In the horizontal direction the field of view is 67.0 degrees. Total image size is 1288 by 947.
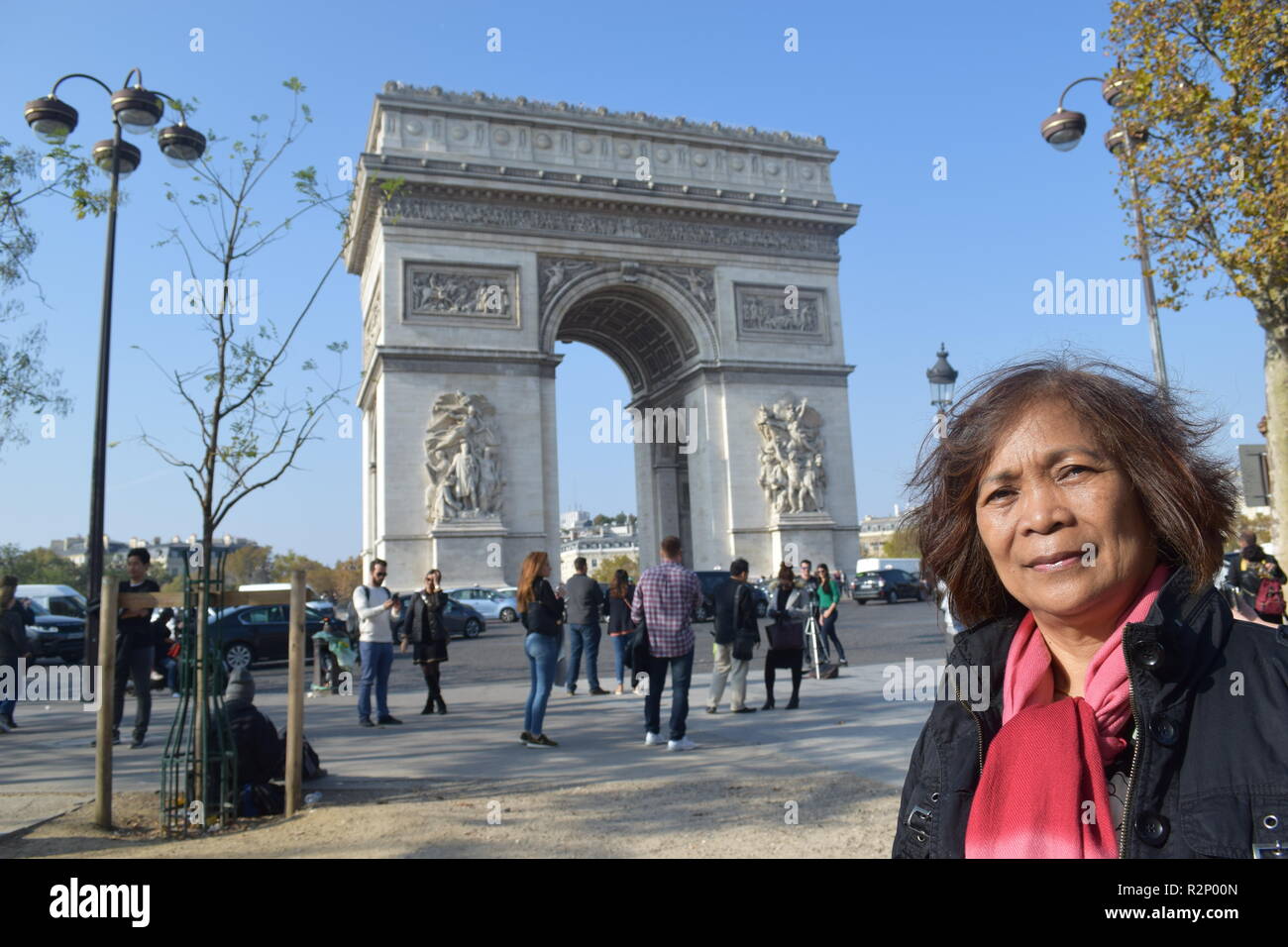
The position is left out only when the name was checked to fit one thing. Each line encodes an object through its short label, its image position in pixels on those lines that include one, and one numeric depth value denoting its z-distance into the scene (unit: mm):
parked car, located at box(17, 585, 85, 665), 19031
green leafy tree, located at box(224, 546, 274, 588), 81719
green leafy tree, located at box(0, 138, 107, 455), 10655
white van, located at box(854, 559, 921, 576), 32697
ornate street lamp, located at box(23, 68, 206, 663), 11070
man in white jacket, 9836
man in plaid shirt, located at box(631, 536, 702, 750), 8500
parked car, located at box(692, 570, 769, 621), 25672
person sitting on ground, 6238
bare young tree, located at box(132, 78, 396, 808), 6688
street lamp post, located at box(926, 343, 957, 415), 17812
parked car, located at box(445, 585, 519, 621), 26891
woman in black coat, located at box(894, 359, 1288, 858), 1378
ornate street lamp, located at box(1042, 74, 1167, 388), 11711
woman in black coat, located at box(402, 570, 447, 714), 10547
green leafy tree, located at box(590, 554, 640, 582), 110688
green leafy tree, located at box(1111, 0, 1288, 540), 10148
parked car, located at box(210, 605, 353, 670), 17469
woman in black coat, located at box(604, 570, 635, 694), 13320
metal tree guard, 5977
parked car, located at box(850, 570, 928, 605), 31000
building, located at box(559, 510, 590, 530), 179012
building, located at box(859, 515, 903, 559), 114512
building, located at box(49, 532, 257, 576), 84312
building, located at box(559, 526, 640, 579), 136875
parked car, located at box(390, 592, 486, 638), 23109
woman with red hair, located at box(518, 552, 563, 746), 8422
